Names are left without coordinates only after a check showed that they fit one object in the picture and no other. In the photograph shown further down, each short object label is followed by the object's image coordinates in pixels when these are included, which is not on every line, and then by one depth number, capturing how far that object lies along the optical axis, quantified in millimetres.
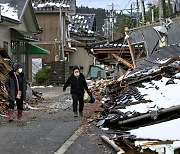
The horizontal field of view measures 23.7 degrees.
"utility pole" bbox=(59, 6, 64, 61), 43875
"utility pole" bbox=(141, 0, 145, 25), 43662
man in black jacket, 13500
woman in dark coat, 12406
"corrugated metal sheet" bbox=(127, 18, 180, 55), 21641
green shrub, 37000
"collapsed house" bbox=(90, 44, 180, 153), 7086
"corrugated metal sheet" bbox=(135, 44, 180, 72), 18622
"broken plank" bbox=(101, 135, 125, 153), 6867
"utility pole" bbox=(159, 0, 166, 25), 24375
